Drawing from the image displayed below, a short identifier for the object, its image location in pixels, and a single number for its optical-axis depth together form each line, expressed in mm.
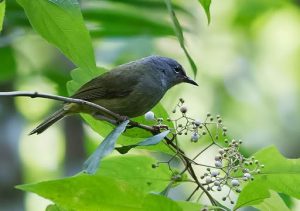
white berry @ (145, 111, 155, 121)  5637
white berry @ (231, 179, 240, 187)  5082
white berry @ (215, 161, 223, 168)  5112
